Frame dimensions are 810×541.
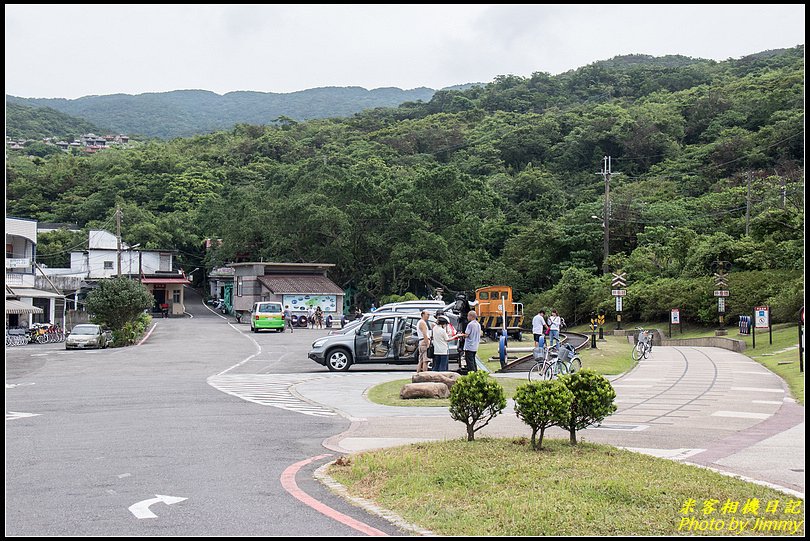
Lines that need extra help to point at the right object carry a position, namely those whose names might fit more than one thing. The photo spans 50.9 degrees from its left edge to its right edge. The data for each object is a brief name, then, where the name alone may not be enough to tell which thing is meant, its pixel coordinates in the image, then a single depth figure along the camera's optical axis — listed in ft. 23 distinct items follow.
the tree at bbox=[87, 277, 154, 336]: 133.08
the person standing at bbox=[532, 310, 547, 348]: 86.58
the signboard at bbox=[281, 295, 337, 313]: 203.62
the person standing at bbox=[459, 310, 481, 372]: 67.97
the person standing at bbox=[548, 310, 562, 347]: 87.96
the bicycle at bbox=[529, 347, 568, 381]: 65.98
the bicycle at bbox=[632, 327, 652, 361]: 89.15
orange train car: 135.95
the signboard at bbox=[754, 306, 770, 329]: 90.84
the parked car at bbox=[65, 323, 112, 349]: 127.54
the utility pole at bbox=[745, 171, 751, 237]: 174.29
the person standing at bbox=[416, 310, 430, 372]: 67.67
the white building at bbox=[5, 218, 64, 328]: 168.76
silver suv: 82.38
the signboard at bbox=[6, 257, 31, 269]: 176.88
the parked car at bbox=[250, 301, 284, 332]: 163.12
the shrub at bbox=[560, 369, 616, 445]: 32.94
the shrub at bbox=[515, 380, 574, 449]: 32.09
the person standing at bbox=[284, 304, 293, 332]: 181.51
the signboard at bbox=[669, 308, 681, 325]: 136.87
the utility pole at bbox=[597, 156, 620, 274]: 172.63
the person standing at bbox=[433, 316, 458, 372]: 65.16
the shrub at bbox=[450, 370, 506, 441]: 35.24
